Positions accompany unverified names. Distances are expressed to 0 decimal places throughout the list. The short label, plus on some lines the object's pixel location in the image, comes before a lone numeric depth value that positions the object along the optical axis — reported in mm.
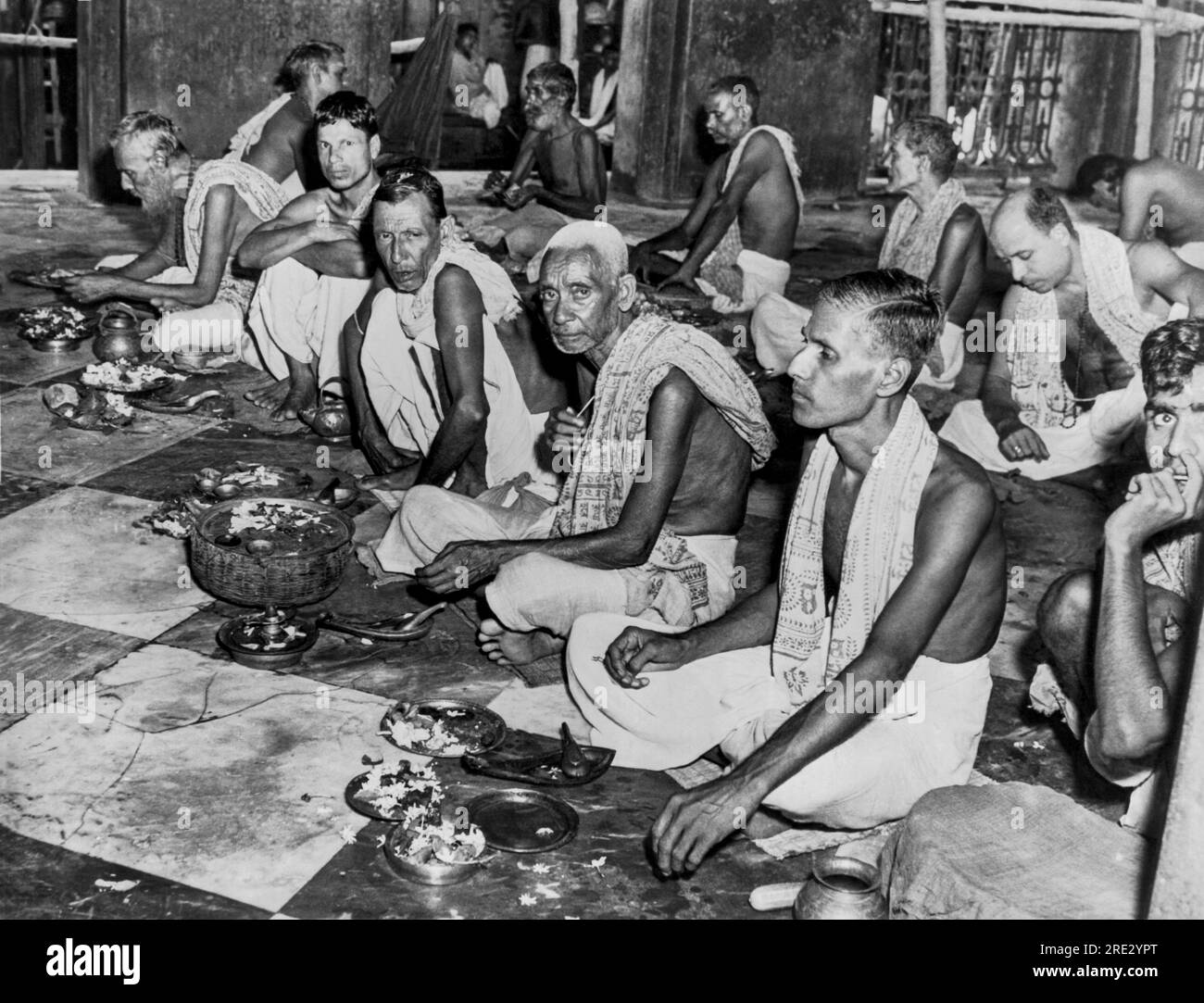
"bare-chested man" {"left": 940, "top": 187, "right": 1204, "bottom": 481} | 6277
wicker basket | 4992
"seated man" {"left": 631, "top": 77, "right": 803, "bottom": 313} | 9266
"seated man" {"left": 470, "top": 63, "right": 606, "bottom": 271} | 10078
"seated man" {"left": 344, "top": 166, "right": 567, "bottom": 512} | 5676
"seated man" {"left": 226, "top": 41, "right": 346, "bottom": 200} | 8273
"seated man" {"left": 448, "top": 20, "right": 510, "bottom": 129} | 16078
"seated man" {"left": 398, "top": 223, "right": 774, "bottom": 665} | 4648
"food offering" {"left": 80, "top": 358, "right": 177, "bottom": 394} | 7238
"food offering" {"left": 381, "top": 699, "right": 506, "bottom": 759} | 4348
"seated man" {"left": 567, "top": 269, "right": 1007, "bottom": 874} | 3646
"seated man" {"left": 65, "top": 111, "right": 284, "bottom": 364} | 7652
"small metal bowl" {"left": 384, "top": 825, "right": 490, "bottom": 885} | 3703
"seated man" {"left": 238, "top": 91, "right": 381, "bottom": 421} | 6984
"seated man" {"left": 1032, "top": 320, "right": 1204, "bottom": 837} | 3510
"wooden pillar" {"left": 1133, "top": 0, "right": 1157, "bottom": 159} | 14742
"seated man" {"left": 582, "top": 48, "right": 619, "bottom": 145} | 16141
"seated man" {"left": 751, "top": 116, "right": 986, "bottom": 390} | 7770
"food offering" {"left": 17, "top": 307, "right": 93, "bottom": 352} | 8008
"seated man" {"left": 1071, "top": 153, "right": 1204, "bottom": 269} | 7711
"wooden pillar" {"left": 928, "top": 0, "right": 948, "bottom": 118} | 14250
